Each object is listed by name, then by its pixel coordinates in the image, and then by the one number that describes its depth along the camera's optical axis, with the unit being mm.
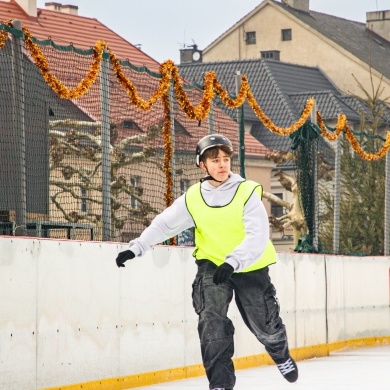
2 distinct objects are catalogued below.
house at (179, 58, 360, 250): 68500
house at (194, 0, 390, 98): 73688
